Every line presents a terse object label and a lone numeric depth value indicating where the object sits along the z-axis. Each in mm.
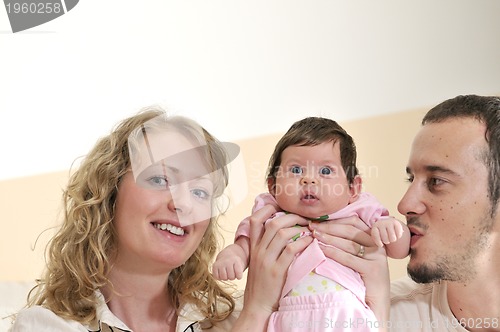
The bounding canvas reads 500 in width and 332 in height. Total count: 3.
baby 1424
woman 1565
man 1576
